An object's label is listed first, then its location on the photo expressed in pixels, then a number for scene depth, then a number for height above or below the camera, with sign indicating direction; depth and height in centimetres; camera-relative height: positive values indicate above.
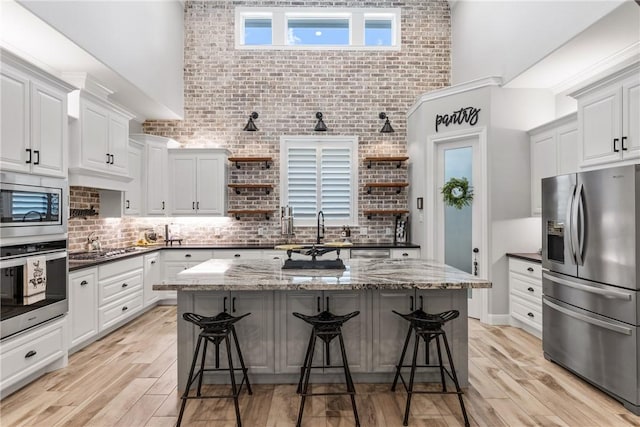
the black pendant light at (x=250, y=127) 616 +145
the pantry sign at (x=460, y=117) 505 +133
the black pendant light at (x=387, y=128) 622 +142
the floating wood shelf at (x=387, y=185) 612 +50
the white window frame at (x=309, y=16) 645 +331
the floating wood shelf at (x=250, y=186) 620 +50
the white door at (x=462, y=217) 511 -2
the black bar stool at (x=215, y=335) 255 -81
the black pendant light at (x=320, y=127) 614 +142
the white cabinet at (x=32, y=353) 284 -109
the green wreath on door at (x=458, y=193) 516 +30
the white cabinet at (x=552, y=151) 417 +74
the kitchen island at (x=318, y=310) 309 -84
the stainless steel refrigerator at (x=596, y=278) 275 -51
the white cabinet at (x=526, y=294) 427 -93
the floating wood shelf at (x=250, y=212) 622 +7
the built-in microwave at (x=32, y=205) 283 +10
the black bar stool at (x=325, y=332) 256 -81
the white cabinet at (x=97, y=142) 404 +86
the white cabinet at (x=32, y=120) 286 +79
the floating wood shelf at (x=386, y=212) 626 +6
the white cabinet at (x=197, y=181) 614 +57
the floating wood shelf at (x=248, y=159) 617 +92
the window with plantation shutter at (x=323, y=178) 645 +64
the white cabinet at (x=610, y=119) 307 +82
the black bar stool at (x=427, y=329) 258 -81
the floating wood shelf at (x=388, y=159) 614 +92
